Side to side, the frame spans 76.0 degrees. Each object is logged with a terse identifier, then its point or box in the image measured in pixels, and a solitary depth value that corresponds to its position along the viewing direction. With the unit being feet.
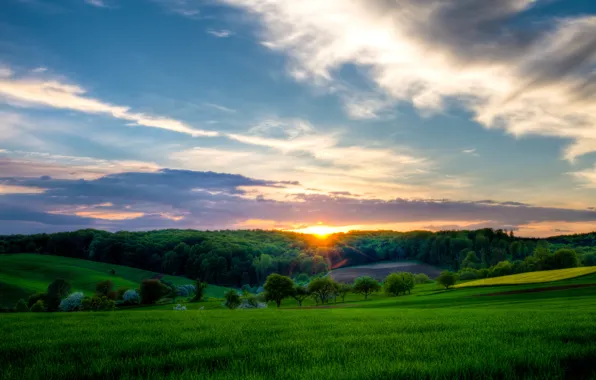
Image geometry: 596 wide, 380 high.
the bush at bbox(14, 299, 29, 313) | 304.24
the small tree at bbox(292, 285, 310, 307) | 359.93
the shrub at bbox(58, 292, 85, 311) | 274.36
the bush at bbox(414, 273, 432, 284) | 595.06
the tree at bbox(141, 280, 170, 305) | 350.43
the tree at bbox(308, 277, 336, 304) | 367.31
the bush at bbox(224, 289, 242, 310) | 295.28
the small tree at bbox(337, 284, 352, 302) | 388.94
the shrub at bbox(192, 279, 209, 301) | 392.27
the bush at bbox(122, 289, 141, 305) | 353.10
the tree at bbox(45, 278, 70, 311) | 313.32
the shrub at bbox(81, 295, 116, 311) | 222.07
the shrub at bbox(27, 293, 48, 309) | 340.59
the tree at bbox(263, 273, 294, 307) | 329.52
